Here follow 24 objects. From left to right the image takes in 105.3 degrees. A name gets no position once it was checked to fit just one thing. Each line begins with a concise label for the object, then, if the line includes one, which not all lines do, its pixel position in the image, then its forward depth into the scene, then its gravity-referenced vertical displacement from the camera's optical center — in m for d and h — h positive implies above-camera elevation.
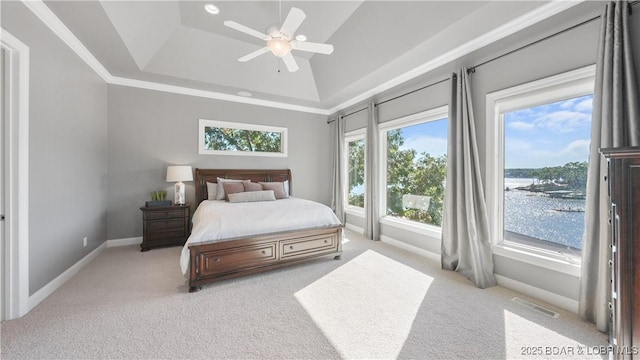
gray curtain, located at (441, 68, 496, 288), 2.78 -0.28
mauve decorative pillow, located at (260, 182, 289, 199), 4.69 -0.16
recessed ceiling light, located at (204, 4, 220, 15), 3.07 +2.20
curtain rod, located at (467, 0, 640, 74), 2.02 +1.36
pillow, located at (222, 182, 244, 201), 4.35 -0.13
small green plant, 4.18 -0.27
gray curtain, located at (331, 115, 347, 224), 5.41 +0.22
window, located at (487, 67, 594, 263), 2.28 +0.19
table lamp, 4.13 +0.05
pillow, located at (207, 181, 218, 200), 4.52 -0.21
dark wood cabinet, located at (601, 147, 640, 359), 1.10 -0.29
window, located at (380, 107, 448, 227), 3.61 +0.24
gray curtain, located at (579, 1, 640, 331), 1.82 +0.39
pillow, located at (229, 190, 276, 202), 4.06 -0.27
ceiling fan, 2.22 +1.43
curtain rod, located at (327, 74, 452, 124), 3.34 +1.38
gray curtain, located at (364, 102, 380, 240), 4.47 +0.02
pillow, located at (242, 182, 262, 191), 4.53 -0.11
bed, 2.64 -0.74
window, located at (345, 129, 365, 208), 5.19 +0.28
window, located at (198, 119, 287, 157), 4.84 +0.87
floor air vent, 2.16 -1.18
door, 2.02 +0.19
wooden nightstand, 3.87 -0.75
